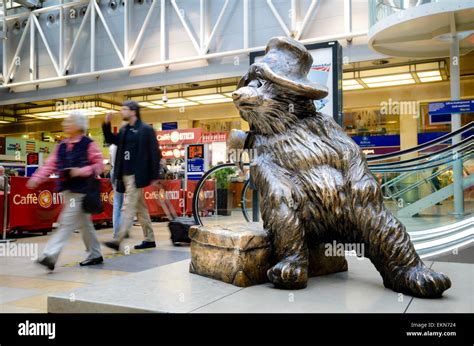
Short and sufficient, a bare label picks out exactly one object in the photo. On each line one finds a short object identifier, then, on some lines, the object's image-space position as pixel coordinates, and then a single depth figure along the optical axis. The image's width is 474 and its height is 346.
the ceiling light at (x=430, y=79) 14.95
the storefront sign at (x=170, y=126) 19.29
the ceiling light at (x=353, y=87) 15.86
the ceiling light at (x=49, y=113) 21.15
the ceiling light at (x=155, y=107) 19.42
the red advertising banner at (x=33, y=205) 7.82
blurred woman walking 4.37
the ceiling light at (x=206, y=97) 17.47
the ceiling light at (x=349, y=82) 15.07
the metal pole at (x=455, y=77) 9.19
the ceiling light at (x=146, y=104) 18.75
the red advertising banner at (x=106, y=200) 9.61
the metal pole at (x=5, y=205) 7.29
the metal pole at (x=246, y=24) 13.49
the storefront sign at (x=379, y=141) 16.02
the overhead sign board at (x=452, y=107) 8.52
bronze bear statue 2.33
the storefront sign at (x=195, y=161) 13.96
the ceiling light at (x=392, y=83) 15.29
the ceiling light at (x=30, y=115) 22.06
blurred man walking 5.30
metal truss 13.00
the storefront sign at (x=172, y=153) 15.70
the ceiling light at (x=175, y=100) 17.93
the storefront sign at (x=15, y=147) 18.42
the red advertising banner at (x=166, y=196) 11.20
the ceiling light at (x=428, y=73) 14.35
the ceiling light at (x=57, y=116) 21.59
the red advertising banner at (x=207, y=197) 7.27
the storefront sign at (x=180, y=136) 14.98
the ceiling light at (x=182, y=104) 18.81
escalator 4.50
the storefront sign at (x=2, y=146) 18.19
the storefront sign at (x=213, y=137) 14.78
